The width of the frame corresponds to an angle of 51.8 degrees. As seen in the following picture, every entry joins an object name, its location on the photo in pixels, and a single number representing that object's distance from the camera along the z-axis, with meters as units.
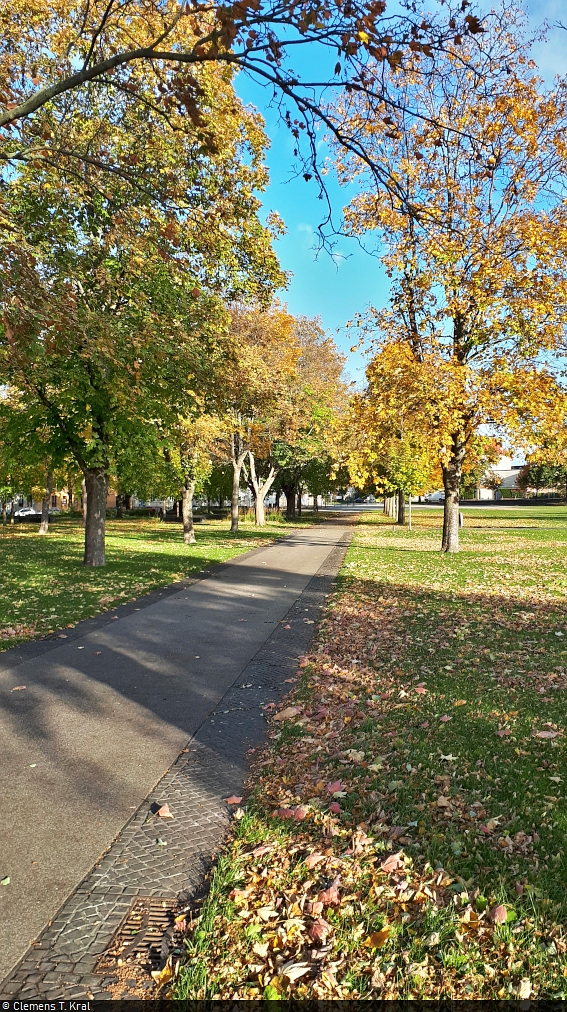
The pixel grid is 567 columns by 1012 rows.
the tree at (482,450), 15.80
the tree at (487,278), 13.80
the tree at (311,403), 29.44
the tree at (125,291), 6.25
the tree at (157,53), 4.11
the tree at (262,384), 22.06
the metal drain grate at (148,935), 2.40
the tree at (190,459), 19.66
